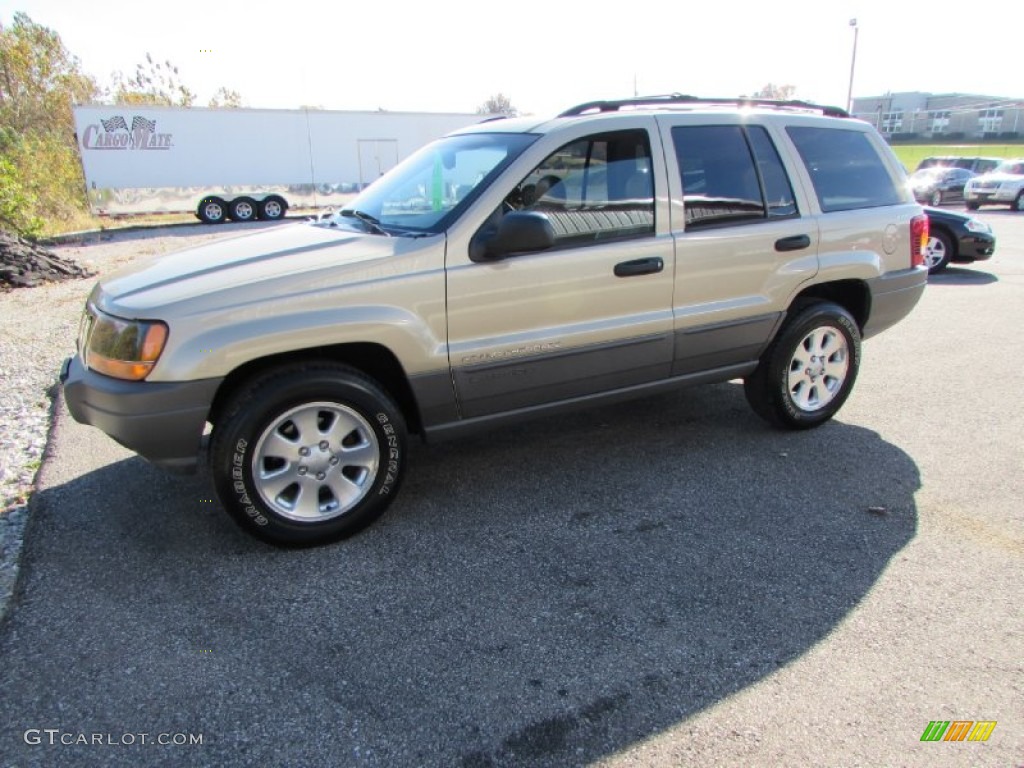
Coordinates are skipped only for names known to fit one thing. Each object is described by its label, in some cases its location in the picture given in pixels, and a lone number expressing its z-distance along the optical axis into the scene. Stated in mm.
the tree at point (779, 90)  69312
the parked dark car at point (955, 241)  10500
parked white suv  22188
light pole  33406
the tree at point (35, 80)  30328
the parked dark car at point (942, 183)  24266
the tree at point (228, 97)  45594
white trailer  21125
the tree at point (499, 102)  66338
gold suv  3109
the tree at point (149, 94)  39812
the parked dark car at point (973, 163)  25438
